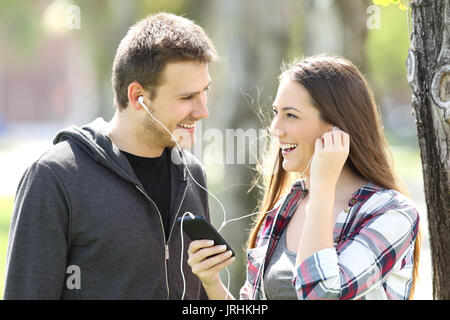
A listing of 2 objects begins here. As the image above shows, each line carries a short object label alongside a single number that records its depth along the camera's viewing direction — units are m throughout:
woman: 5.93
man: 6.40
